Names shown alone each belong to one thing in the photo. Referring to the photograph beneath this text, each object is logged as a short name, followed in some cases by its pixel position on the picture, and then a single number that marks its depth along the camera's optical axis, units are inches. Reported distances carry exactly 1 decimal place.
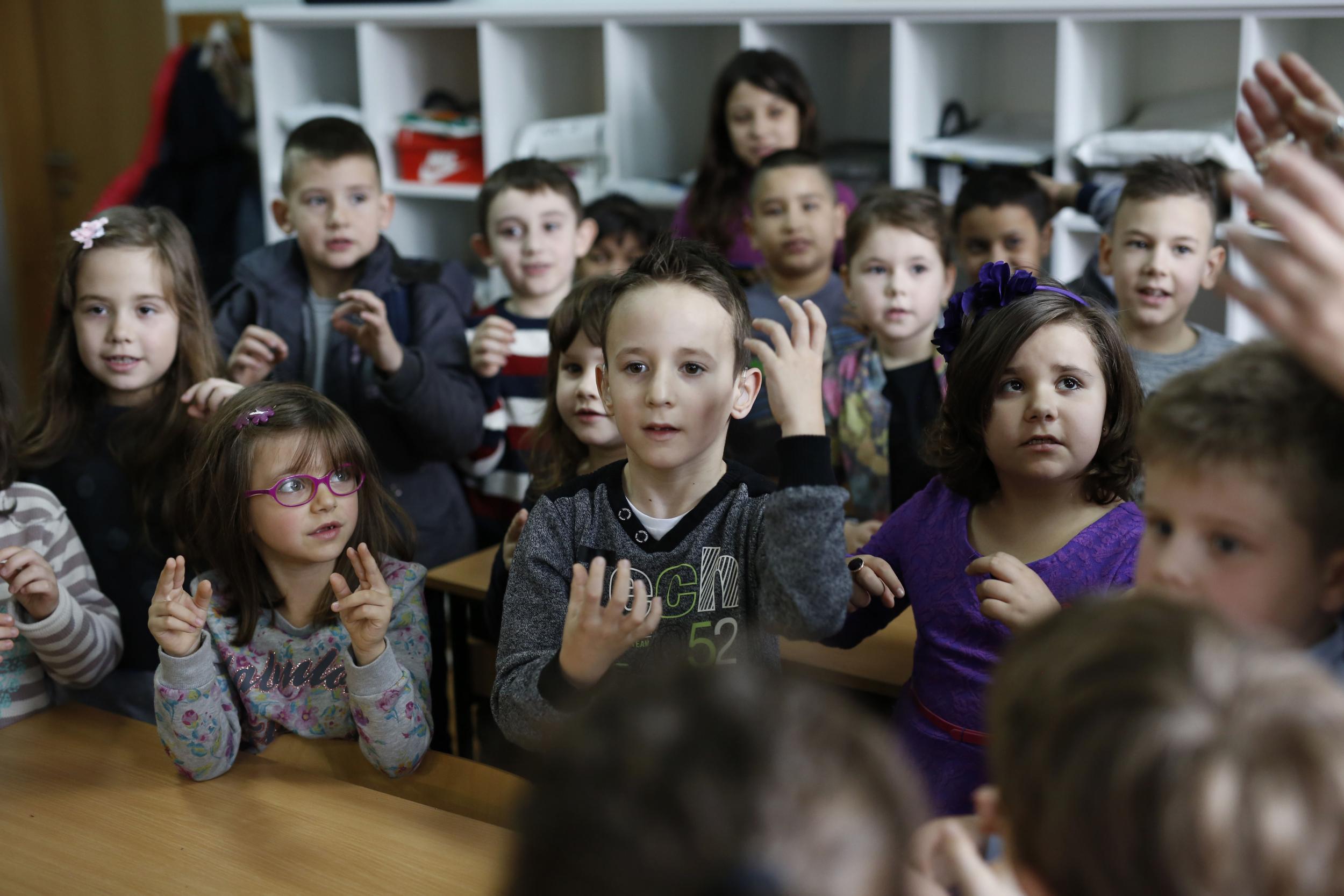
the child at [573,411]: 79.5
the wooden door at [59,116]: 195.6
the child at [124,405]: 81.7
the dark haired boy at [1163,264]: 92.1
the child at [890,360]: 93.4
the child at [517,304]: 107.2
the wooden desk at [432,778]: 60.0
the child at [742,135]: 131.7
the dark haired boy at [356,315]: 102.3
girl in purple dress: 59.1
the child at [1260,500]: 37.0
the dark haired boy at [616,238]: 128.9
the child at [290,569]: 65.4
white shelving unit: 120.1
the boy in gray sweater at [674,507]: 52.1
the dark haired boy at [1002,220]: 110.6
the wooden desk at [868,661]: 67.6
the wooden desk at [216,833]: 49.8
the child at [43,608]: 66.9
